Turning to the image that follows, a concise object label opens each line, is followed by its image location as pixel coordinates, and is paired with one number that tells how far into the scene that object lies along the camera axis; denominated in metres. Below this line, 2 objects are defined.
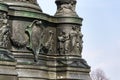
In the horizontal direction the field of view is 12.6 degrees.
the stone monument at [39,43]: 14.80
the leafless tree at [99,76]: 55.13
